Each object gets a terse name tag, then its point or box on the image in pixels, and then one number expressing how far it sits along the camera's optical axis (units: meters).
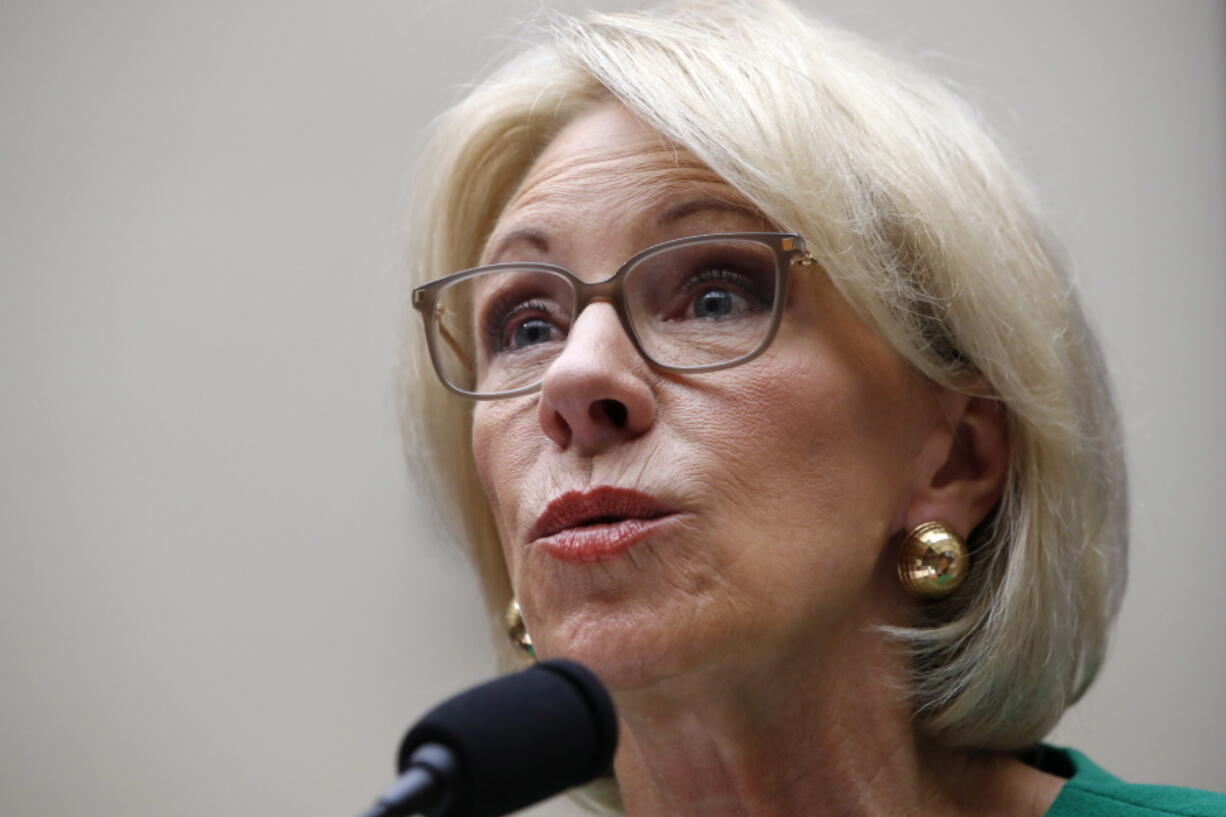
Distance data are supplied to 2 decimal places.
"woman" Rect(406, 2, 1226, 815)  1.95
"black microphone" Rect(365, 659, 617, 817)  1.79
